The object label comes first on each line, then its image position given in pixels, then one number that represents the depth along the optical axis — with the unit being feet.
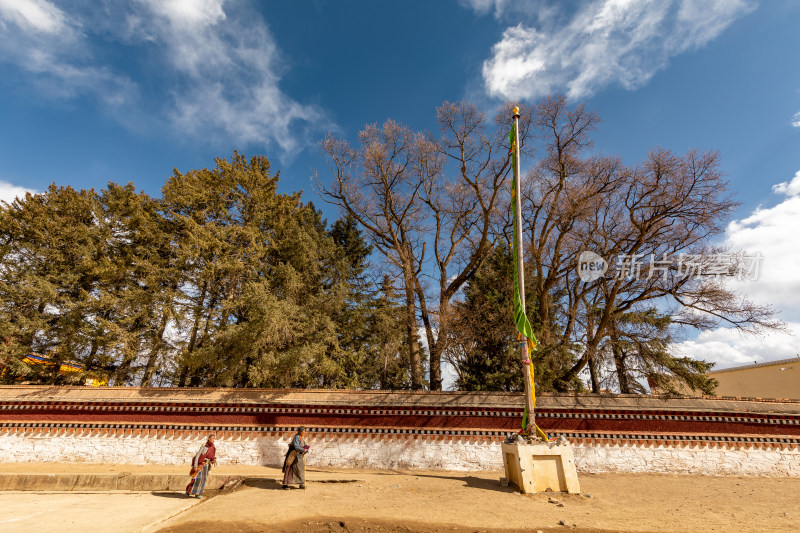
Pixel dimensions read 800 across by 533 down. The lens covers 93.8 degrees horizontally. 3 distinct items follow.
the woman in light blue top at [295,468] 28.99
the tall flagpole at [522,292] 27.94
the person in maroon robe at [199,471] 27.09
